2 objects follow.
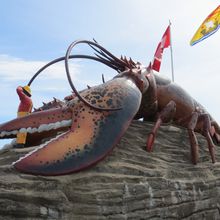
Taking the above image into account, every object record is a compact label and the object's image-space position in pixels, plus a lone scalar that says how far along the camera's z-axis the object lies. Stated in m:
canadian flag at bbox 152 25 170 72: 8.33
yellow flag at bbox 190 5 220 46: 8.69
